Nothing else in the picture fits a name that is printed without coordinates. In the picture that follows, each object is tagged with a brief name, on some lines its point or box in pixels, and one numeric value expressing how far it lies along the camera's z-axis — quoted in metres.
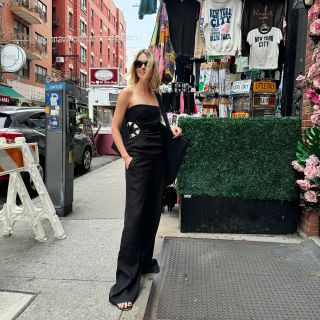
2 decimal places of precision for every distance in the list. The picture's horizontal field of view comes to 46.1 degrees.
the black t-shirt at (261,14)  5.38
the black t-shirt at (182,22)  5.50
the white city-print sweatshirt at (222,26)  5.38
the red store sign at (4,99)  21.18
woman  2.92
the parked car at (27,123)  7.13
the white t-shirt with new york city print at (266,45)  5.36
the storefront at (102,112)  16.02
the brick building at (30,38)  27.64
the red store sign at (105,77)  17.69
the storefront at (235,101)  4.35
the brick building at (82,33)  38.81
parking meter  5.36
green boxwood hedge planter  4.32
